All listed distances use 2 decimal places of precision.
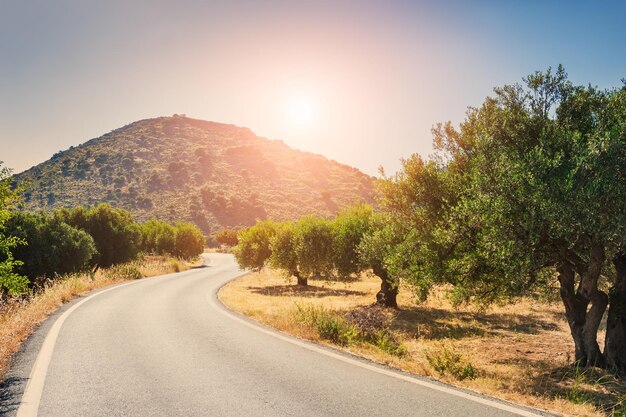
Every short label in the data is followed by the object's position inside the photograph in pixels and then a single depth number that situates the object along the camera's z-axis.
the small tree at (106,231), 37.97
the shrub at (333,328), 10.82
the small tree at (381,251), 15.86
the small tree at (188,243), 56.53
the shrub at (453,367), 8.38
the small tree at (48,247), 23.23
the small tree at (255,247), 35.00
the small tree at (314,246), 27.88
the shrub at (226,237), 85.69
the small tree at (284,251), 30.89
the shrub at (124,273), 27.78
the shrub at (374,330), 10.70
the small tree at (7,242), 8.51
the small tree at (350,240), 23.19
